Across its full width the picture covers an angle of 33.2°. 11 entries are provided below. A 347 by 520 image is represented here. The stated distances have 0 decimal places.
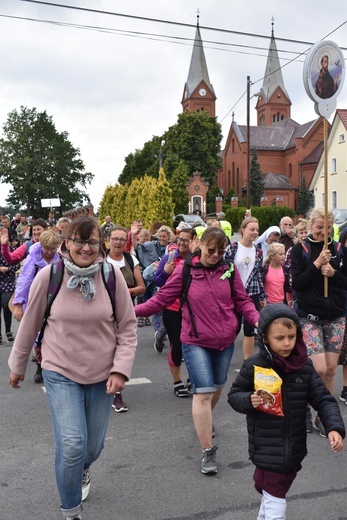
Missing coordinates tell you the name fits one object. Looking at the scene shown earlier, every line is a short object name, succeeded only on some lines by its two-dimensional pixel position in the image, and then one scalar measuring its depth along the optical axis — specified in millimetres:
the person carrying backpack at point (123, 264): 5891
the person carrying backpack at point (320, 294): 4859
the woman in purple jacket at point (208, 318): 4219
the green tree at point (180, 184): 65125
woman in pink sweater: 3168
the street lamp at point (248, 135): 33062
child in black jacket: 2947
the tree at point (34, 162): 71562
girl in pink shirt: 7535
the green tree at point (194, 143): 69125
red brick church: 77688
